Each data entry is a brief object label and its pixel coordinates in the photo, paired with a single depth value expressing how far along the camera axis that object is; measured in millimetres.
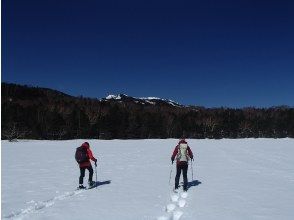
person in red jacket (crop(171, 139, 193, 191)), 9744
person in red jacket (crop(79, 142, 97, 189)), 9710
